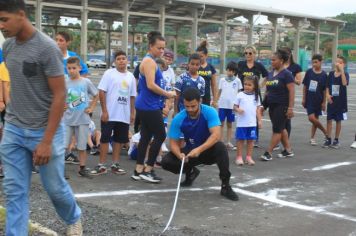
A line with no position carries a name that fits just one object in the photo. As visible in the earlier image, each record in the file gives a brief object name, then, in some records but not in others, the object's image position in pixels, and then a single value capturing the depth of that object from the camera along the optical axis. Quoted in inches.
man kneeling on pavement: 237.1
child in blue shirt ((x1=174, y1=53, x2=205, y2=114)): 320.5
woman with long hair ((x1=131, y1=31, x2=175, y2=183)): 260.4
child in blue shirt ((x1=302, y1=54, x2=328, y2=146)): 412.5
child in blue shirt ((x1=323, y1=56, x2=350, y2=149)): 410.0
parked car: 2686.3
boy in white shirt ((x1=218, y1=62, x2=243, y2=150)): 376.2
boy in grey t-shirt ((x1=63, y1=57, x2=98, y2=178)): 268.1
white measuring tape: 188.2
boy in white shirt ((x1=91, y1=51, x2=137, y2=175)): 277.9
